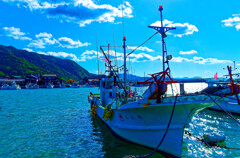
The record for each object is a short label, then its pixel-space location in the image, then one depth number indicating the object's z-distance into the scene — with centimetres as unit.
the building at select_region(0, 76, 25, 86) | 13338
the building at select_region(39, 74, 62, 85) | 14438
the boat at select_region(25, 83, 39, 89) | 12550
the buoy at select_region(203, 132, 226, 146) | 1216
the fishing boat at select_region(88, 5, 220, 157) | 880
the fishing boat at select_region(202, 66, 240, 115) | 845
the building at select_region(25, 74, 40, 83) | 13800
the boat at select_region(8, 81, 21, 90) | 11352
